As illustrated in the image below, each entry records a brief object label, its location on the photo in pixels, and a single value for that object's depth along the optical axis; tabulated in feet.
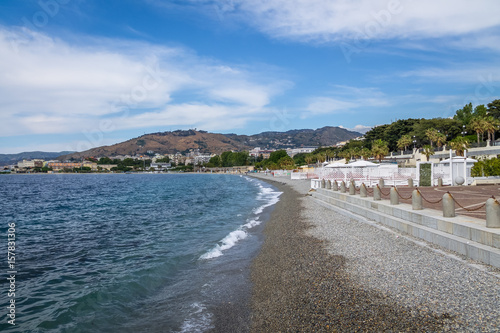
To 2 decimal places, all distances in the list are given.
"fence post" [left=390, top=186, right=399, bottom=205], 42.55
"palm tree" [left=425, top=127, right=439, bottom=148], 192.54
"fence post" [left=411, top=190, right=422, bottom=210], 37.50
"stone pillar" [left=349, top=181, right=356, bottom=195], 61.67
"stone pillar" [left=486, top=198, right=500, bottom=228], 25.44
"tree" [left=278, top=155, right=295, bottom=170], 350.97
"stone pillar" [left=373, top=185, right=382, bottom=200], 49.61
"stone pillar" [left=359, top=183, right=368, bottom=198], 56.00
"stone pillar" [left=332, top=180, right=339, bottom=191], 75.31
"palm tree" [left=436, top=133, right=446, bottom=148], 190.68
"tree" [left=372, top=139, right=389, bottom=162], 202.18
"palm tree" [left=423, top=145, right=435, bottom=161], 142.72
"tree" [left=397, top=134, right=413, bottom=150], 224.22
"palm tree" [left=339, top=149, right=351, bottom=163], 289.99
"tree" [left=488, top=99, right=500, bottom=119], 216.33
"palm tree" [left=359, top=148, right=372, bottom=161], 241.22
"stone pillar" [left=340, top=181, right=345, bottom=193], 69.04
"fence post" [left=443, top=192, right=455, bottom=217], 30.99
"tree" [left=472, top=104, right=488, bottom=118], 247.50
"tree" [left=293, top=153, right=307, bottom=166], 493.77
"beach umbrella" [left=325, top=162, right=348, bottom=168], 99.24
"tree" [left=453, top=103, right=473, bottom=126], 272.51
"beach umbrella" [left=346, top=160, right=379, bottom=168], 96.32
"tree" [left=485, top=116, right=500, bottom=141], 169.68
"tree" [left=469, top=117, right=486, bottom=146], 172.23
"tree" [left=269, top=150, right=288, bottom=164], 513.86
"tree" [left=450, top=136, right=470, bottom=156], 137.80
